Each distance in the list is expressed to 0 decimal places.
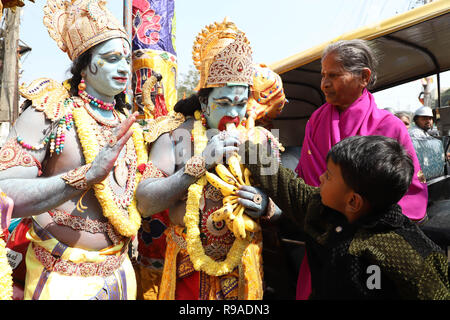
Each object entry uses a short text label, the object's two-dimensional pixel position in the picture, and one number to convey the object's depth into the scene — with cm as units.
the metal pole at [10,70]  764
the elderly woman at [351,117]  199
